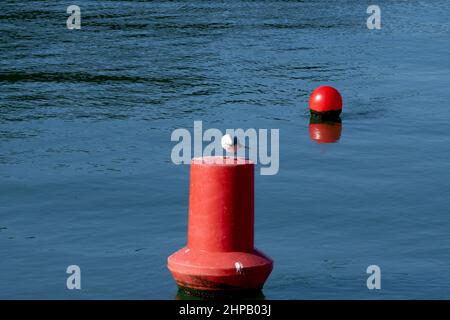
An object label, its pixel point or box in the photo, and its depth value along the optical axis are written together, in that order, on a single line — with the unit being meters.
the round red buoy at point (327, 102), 18.02
